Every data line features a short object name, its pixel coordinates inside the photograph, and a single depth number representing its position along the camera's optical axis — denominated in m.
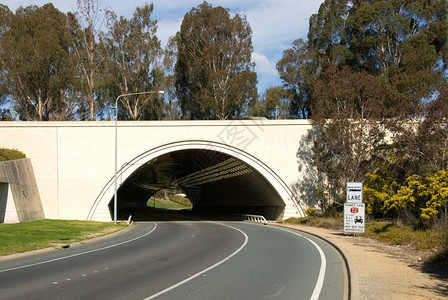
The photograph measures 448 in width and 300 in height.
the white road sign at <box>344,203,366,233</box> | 19.53
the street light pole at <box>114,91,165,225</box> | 29.58
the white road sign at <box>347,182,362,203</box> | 19.88
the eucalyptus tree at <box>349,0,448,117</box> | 40.47
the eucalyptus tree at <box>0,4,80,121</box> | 46.28
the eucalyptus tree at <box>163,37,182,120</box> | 56.25
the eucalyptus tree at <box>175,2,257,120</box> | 50.50
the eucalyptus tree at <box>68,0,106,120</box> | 52.31
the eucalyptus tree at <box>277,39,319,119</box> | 53.44
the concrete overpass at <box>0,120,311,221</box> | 33.59
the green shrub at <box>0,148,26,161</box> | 29.73
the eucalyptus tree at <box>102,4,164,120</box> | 52.31
